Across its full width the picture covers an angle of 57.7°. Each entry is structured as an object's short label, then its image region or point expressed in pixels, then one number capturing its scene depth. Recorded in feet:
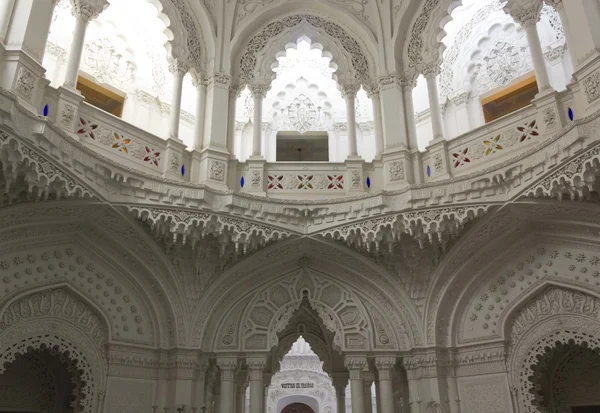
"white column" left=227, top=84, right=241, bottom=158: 32.65
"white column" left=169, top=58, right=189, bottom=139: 32.19
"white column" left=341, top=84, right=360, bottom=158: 33.76
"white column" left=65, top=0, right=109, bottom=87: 28.32
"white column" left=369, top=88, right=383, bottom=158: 32.68
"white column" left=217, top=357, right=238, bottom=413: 29.30
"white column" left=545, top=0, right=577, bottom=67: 26.08
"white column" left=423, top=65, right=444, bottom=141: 32.07
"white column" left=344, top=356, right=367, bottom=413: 29.63
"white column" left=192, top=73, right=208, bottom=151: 31.87
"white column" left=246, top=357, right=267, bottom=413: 29.71
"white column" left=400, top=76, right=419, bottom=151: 32.07
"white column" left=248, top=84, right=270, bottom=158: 33.61
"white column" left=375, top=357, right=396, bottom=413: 28.99
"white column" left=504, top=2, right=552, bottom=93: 28.91
